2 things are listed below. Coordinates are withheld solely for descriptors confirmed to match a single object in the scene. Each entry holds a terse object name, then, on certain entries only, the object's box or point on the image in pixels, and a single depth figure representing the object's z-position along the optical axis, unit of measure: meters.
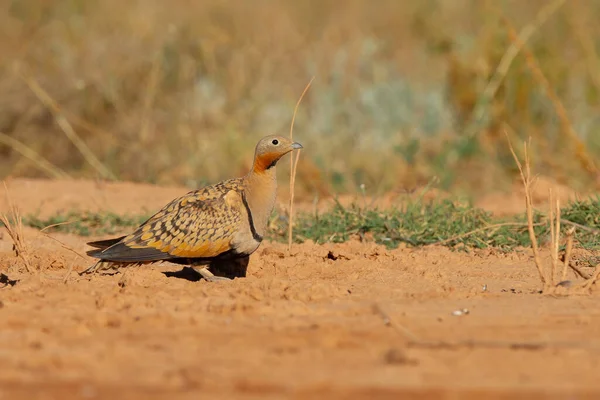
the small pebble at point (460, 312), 9.37
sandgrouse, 12.34
